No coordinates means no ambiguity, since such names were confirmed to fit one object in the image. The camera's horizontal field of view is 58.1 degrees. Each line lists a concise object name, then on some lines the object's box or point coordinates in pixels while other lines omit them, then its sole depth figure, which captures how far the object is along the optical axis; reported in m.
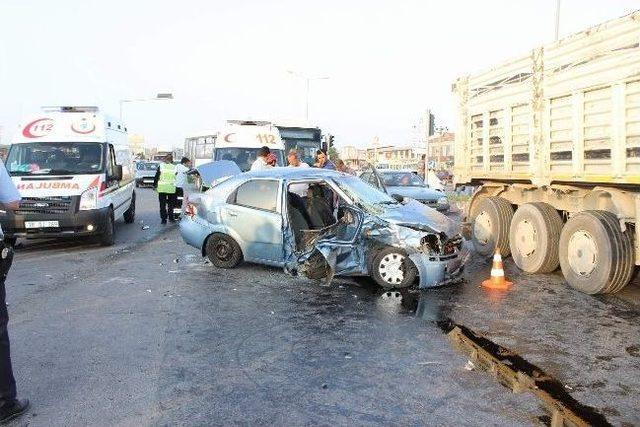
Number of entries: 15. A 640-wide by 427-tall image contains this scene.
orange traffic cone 7.41
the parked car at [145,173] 34.78
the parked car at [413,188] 16.59
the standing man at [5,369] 3.58
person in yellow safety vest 14.08
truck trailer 6.44
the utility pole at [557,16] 18.45
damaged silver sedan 7.06
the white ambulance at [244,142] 16.53
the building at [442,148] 82.50
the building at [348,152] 77.56
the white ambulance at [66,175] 9.88
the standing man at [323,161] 11.85
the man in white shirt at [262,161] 11.05
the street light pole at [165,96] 34.00
